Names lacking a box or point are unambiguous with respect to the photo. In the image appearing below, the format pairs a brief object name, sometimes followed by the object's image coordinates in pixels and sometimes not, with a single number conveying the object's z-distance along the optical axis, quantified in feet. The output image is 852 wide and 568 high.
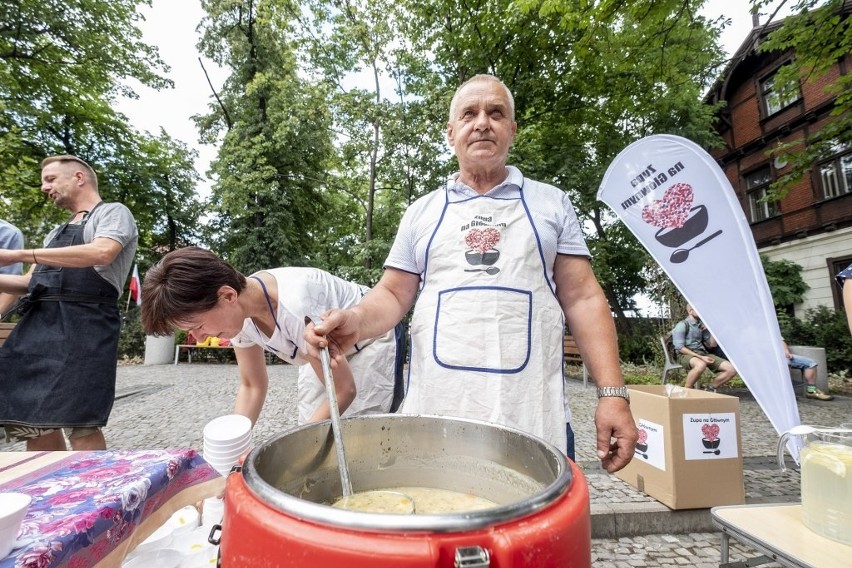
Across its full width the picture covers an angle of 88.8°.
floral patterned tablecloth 2.65
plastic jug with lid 4.91
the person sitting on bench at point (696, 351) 21.21
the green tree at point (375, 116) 33.55
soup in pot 2.77
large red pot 1.42
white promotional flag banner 11.18
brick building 39.81
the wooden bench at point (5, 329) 15.73
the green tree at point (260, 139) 41.32
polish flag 38.12
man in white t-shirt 4.22
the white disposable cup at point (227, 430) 4.53
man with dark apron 6.73
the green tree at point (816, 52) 17.89
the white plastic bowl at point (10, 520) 2.30
